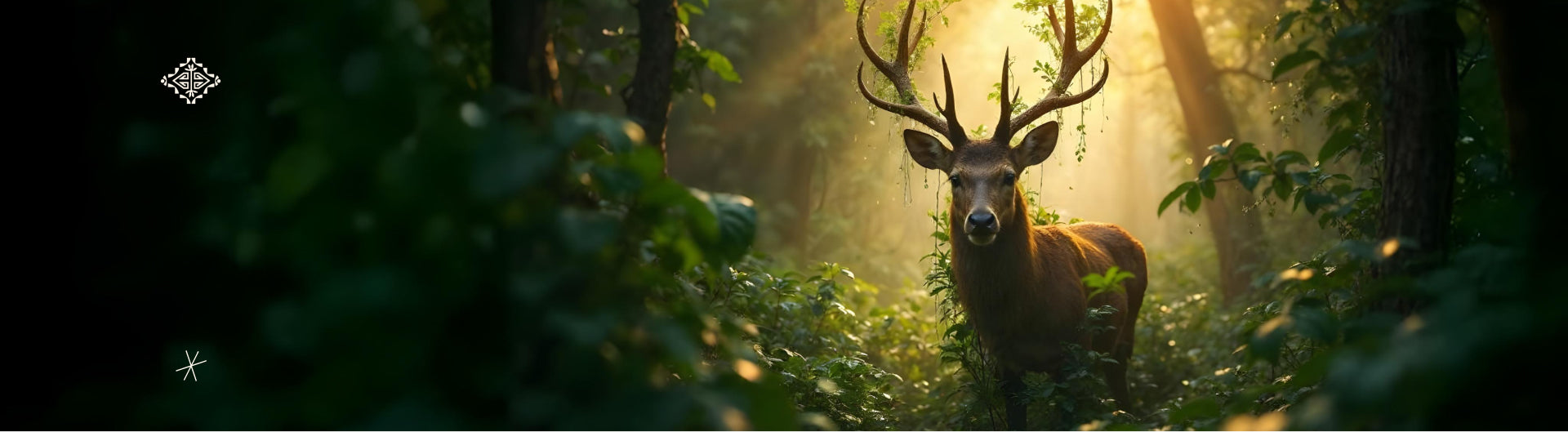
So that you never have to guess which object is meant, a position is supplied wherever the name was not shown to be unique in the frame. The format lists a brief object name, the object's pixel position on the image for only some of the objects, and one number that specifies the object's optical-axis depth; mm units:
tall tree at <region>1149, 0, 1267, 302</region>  13062
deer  5992
